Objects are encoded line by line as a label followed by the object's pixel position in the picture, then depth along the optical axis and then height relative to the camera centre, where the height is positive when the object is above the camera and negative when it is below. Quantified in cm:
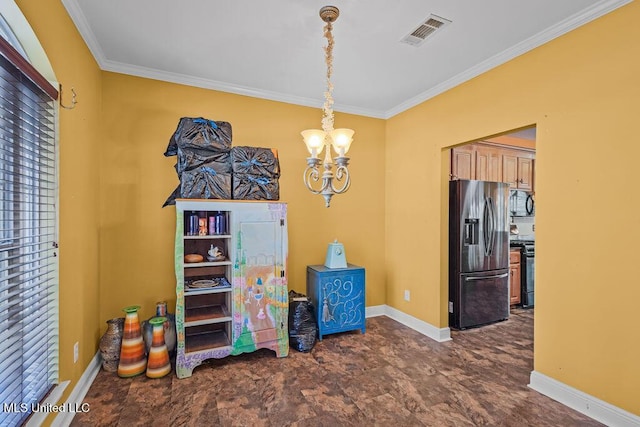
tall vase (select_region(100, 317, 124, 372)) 269 -115
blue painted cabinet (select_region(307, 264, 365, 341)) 346 -95
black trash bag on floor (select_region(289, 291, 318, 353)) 318 -116
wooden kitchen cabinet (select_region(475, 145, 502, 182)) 436 +71
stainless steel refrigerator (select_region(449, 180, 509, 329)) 379 -50
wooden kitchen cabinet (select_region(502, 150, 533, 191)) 475 +68
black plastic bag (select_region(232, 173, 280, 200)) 289 +24
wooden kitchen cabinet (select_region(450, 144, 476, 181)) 404 +67
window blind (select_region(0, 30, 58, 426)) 146 -16
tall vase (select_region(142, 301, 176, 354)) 284 -106
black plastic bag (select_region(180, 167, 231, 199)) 272 +25
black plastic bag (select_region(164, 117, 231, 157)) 270 +68
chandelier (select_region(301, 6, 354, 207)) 216 +52
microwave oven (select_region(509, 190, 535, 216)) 514 +17
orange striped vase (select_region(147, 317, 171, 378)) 264 -122
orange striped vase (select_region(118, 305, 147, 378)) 263 -116
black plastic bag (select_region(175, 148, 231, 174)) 271 +47
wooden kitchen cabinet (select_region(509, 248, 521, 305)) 463 -92
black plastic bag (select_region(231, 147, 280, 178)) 288 +48
